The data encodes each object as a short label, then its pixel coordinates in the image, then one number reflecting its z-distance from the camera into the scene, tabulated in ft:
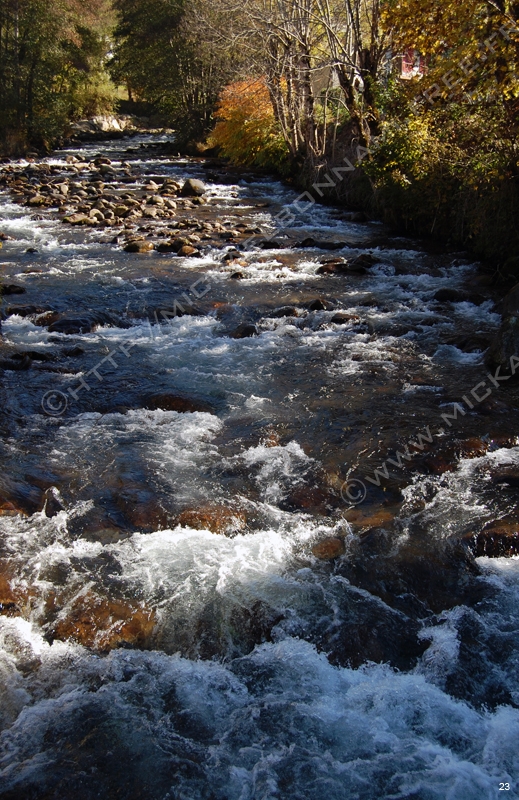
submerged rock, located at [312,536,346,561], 16.79
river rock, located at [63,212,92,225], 55.26
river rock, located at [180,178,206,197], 69.92
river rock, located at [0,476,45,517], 18.22
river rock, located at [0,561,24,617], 14.83
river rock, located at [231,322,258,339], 31.76
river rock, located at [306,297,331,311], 34.81
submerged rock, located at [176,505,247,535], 17.84
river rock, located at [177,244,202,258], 45.98
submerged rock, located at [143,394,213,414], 24.35
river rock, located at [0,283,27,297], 37.58
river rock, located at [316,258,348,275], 41.91
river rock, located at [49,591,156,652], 14.34
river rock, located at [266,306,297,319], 34.30
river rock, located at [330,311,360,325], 32.91
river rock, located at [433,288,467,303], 35.35
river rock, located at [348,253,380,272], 41.73
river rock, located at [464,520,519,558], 16.94
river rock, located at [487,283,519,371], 26.45
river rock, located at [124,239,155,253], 47.11
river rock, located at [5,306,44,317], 34.07
